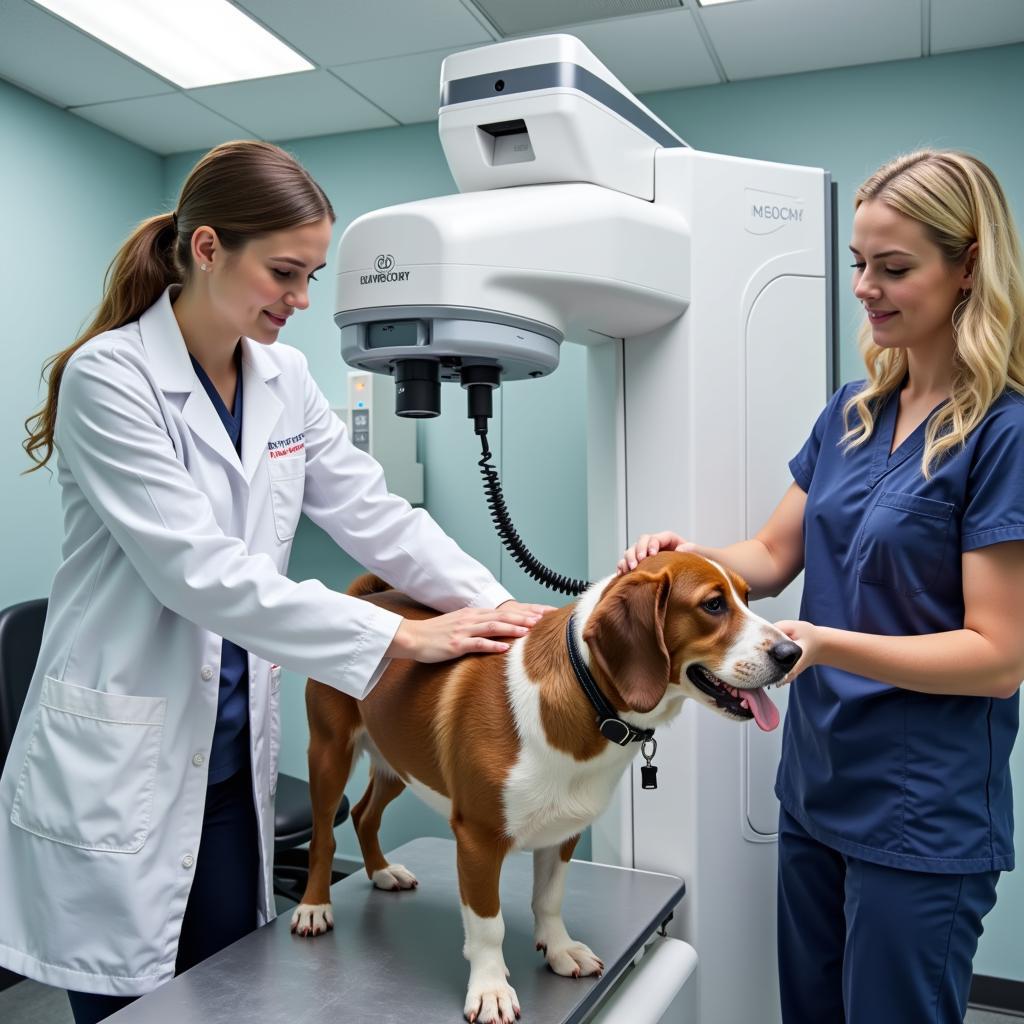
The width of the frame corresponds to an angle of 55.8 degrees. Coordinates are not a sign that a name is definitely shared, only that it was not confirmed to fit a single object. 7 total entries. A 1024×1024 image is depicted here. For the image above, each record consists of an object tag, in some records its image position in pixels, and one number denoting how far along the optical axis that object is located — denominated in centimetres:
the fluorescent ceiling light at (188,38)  227
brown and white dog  102
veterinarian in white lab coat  108
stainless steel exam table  103
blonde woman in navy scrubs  109
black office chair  195
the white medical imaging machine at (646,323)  121
